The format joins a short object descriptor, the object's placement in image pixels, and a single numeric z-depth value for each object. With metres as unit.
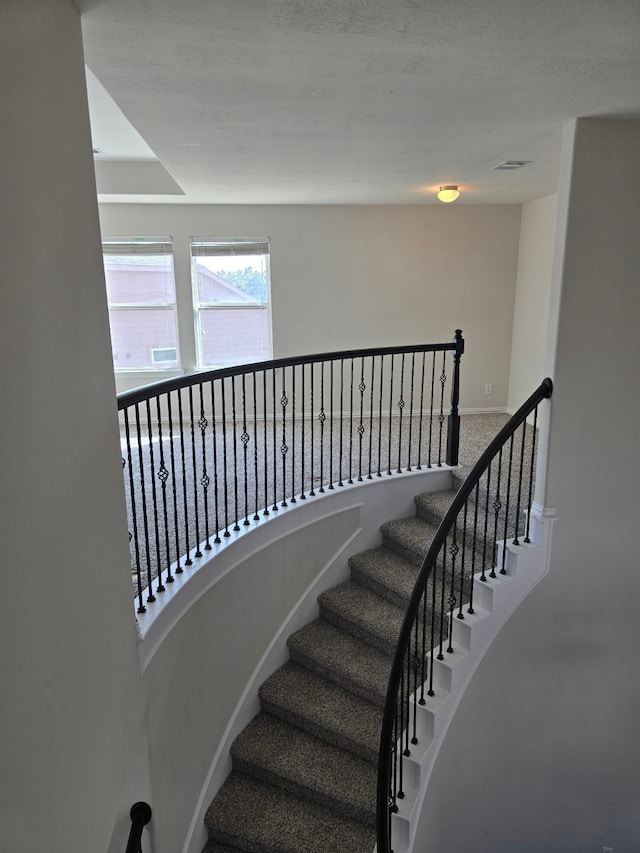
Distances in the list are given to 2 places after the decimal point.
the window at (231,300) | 5.76
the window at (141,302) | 5.67
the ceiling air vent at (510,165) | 3.81
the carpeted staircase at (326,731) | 3.10
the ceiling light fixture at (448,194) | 4.65
